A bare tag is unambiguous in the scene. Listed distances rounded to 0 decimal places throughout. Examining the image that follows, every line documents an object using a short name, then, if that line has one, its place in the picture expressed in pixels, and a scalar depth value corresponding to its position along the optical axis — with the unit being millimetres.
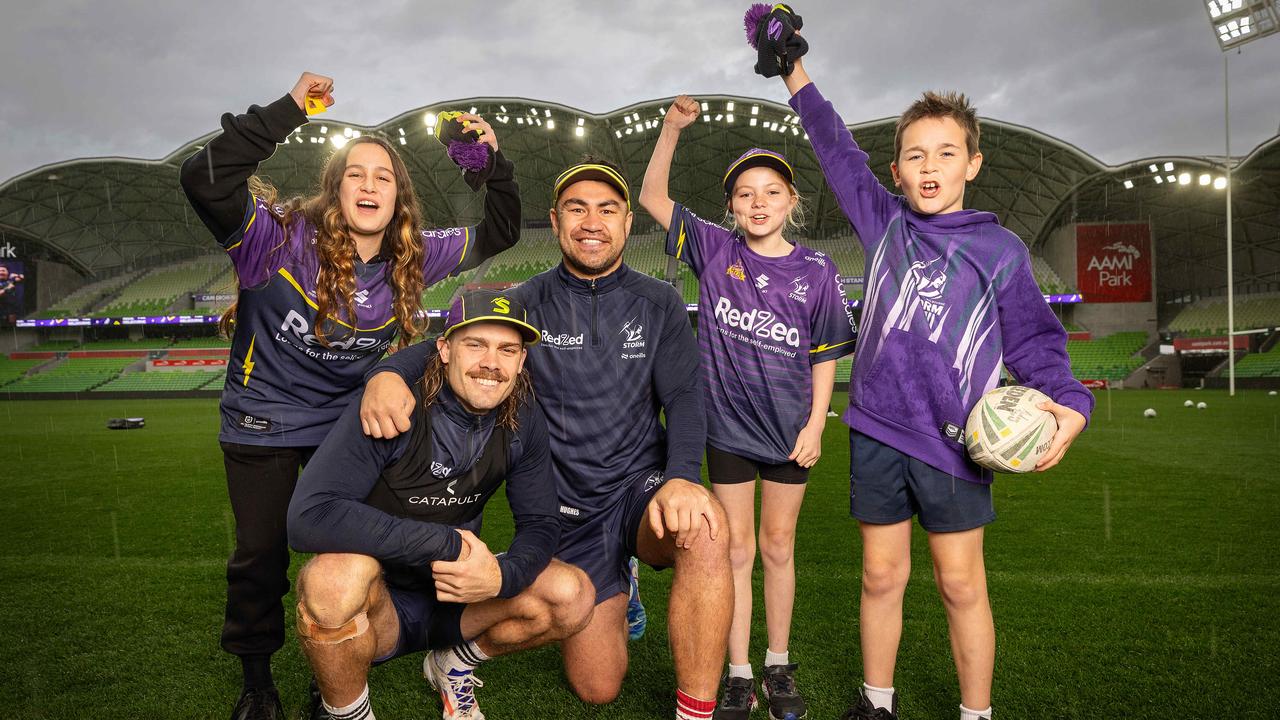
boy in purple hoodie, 2588
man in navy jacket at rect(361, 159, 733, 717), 3031
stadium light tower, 21641
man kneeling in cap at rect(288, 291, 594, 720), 2529
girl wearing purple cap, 3246
